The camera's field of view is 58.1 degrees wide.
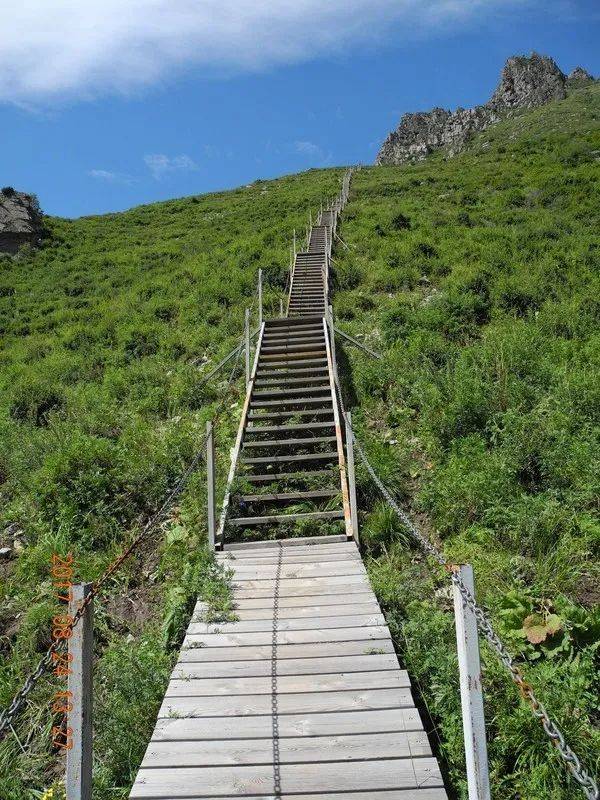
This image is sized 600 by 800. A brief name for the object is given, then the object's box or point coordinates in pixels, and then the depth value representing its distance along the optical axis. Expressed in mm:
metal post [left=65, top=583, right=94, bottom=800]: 2615
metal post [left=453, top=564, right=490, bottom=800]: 2658
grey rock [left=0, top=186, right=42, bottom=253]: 28984
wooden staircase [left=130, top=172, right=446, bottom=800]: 3098
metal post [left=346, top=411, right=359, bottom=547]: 6586
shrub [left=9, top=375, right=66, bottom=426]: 11381
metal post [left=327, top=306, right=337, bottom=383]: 12127
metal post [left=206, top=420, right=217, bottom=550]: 6297
